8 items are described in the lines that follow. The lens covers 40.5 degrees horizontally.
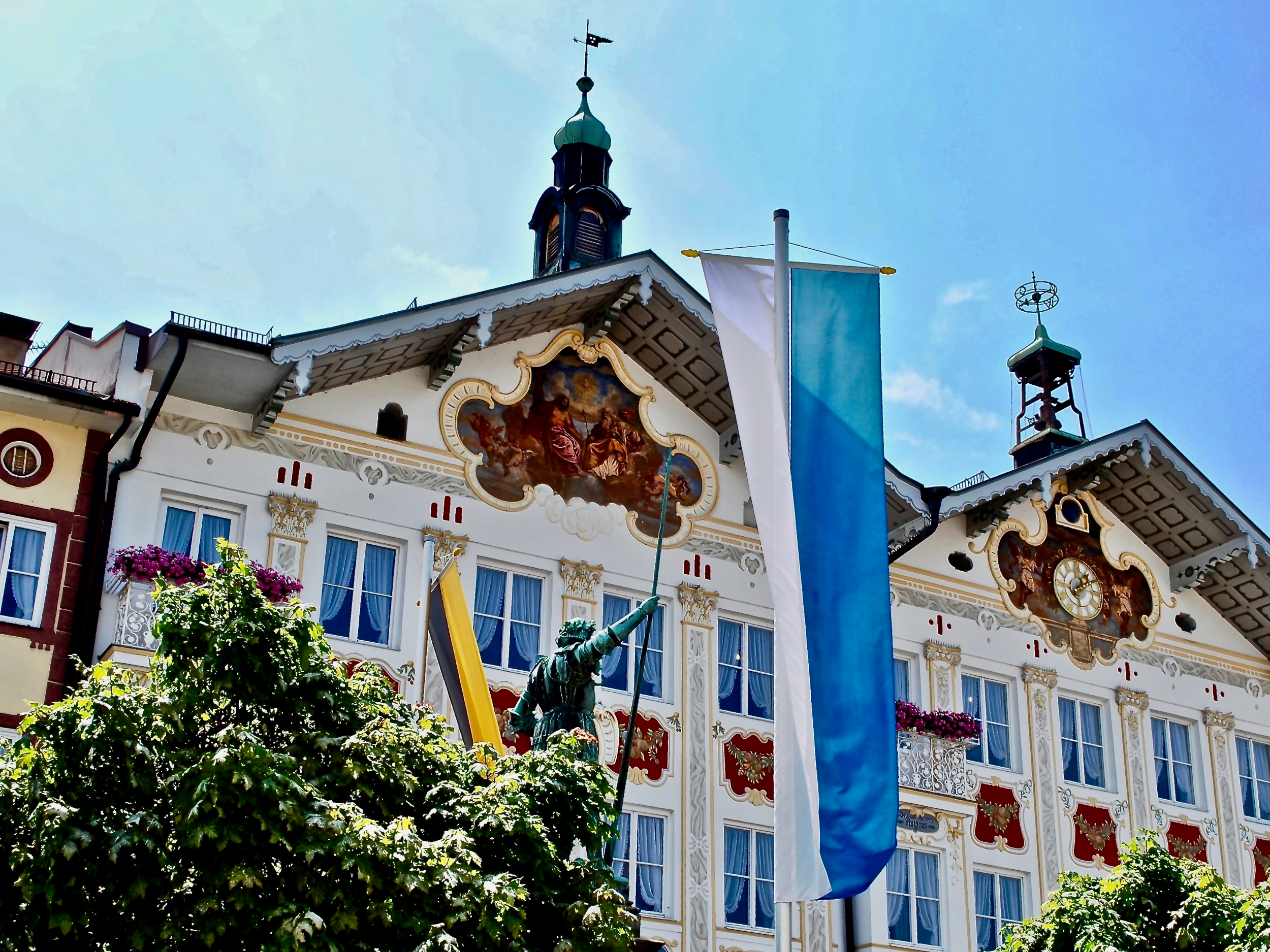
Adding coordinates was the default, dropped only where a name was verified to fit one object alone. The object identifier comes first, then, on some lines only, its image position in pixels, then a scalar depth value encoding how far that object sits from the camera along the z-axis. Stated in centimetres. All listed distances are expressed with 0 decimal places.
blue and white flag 1295
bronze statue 1686
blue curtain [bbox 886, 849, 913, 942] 2508
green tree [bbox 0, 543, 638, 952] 1309
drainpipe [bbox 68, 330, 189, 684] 2062
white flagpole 1416
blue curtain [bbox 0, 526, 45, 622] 2050
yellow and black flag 2064
